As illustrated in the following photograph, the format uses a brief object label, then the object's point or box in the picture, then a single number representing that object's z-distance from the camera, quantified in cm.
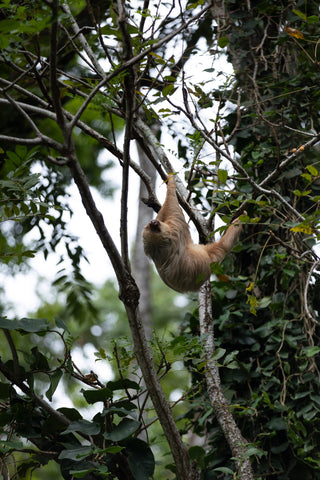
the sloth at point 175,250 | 925
